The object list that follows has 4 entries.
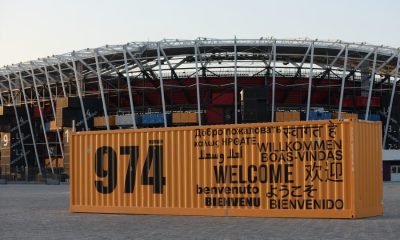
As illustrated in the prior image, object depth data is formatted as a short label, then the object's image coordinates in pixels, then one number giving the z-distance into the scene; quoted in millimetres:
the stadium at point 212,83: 69875
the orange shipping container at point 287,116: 74625
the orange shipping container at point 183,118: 74312
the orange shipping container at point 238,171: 21047
